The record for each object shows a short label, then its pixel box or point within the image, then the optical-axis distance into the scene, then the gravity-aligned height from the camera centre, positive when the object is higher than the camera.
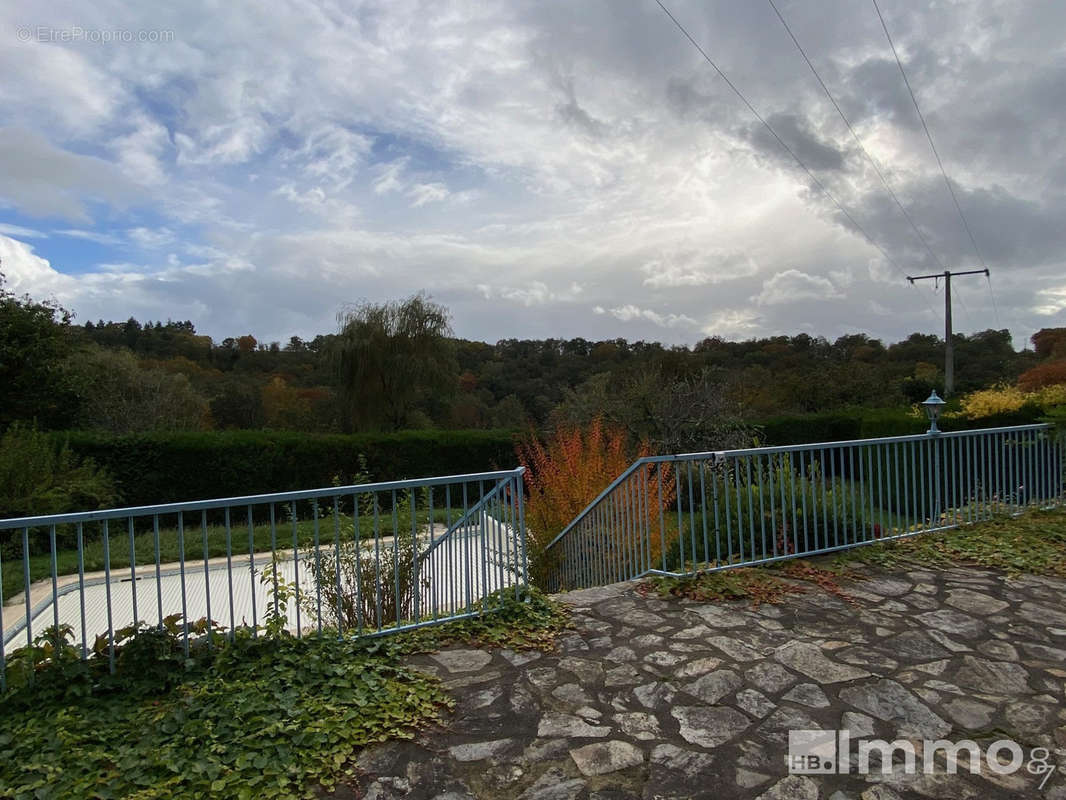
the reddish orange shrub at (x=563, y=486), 7.16 -1.13
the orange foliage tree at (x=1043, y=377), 11.70 -0.05
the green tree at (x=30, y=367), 13.28 +0.82
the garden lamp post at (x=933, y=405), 6.45 -0.28
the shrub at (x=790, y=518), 5.06 -1.14
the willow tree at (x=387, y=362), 20.22 +1.05
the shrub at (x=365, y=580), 4.23 -1.27
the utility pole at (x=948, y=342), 19.66 +1.14
